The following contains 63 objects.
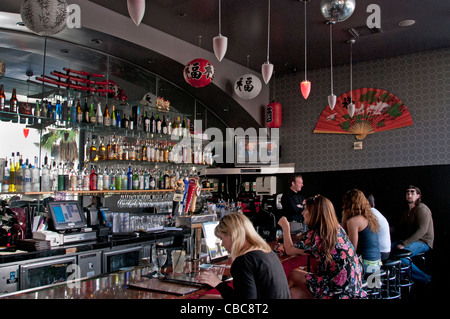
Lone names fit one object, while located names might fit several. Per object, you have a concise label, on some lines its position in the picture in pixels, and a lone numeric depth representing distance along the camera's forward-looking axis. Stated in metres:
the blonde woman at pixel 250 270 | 2.09
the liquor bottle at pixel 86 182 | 5.38
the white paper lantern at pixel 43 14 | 3.30
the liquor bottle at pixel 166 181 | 6.66
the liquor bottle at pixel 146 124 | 6.14
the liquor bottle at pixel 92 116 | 5.34
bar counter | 2.20
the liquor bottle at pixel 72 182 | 5.23
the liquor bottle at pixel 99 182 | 5.56
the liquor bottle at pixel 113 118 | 5.63
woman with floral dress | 2.79
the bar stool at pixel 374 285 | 3.40
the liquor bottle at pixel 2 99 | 4.47
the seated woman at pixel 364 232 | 3.75
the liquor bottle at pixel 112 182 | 5.75
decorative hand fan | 6.99
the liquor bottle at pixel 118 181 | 5.86
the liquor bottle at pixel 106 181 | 5.66
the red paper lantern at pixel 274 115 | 7.61
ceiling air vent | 5.80
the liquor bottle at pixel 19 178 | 4.70
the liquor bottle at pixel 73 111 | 5.17
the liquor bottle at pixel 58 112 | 5.03
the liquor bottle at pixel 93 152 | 5.70
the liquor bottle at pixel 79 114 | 5.21
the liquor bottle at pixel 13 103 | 4.57
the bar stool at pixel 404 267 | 4.24
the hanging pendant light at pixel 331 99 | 5.62
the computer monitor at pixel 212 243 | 3.18
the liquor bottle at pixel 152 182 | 6.35
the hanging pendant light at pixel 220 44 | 3.80
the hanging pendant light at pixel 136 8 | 2.98
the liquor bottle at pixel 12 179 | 4.68
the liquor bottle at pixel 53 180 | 5.04
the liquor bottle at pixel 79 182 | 5.35
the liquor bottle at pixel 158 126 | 6.35
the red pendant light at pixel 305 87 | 4.98
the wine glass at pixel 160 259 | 2.59
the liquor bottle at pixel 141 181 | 6.23
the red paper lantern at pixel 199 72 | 5.46
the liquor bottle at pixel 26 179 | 4.73
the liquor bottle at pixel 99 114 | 5.44
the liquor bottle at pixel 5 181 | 4.61
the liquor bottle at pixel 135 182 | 6.10
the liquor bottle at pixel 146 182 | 6.31
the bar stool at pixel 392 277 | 3.79
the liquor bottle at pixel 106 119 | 5.51
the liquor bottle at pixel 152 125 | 6.28
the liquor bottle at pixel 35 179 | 4.81
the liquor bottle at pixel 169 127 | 6.54
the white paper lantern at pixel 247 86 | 6.57
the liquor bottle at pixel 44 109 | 4.94
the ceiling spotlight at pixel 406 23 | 5.55
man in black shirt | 6.27
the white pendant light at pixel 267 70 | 4.39
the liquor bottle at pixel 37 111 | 4.88
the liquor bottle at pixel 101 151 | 5.76
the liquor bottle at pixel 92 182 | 5.50
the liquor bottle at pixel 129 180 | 6.03
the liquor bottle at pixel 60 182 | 5.11
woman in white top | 4.20
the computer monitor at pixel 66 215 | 4.02
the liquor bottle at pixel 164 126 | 6.42
